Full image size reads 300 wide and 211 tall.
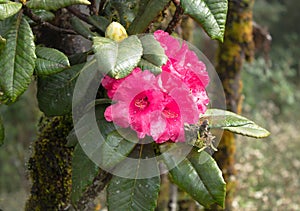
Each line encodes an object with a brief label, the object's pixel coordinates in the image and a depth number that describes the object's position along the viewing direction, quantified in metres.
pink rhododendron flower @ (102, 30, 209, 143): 0.86
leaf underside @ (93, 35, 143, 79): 0.81
